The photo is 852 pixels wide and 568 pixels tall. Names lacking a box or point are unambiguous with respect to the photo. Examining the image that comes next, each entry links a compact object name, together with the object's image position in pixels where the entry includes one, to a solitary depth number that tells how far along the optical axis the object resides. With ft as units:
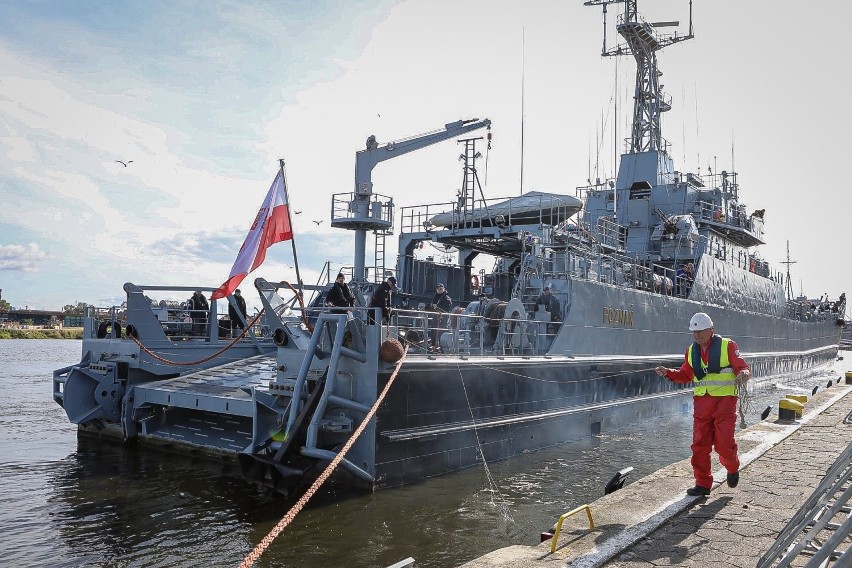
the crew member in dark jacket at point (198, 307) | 47.91
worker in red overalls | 19.31
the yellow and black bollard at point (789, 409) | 34.42
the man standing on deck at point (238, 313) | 45.94
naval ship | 27.14
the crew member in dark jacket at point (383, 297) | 30.55
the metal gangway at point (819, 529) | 7.73
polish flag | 29.71
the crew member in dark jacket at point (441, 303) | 40.55
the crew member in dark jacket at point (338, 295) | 32.91
